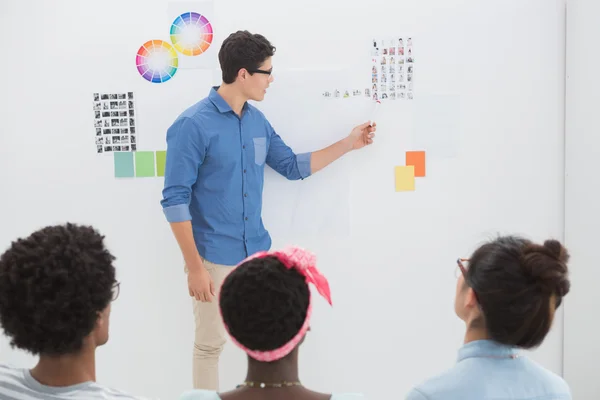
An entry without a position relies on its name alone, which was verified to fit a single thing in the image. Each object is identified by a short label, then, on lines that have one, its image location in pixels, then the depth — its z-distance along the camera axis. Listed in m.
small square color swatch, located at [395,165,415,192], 2.63
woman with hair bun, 1.25
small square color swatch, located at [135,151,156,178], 2.60
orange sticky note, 2.62
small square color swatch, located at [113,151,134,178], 2.61
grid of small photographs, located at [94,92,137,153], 2.58
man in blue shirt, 2.28
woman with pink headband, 1.21
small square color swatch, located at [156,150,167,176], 2.60
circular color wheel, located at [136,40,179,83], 2.55
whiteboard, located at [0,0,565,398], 2.56
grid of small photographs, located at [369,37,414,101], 2.57
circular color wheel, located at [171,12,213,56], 2.54
